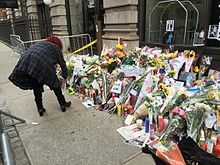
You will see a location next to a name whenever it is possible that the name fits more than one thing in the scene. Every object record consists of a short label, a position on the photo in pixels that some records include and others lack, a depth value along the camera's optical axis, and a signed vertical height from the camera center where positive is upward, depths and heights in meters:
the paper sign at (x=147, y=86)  3.14 -0.89
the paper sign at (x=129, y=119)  3.05 -1.39
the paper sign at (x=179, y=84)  3.06 -0.85
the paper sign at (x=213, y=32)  3.47 -0.03
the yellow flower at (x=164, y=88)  2.95 -0.87
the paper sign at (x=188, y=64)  3.45 -0.59
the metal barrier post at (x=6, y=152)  1.21 -0.82
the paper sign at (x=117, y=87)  3.53 -1.01
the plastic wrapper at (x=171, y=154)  2.04 -1.35
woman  3.15 -0.58
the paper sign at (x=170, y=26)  4.38 +0.11
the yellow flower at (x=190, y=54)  3.54 -0.43
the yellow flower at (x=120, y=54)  4.44 -0.51
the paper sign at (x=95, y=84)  3.94 -1.07
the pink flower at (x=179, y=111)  2.41 -1.02
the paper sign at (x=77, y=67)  4.53 -0.81
